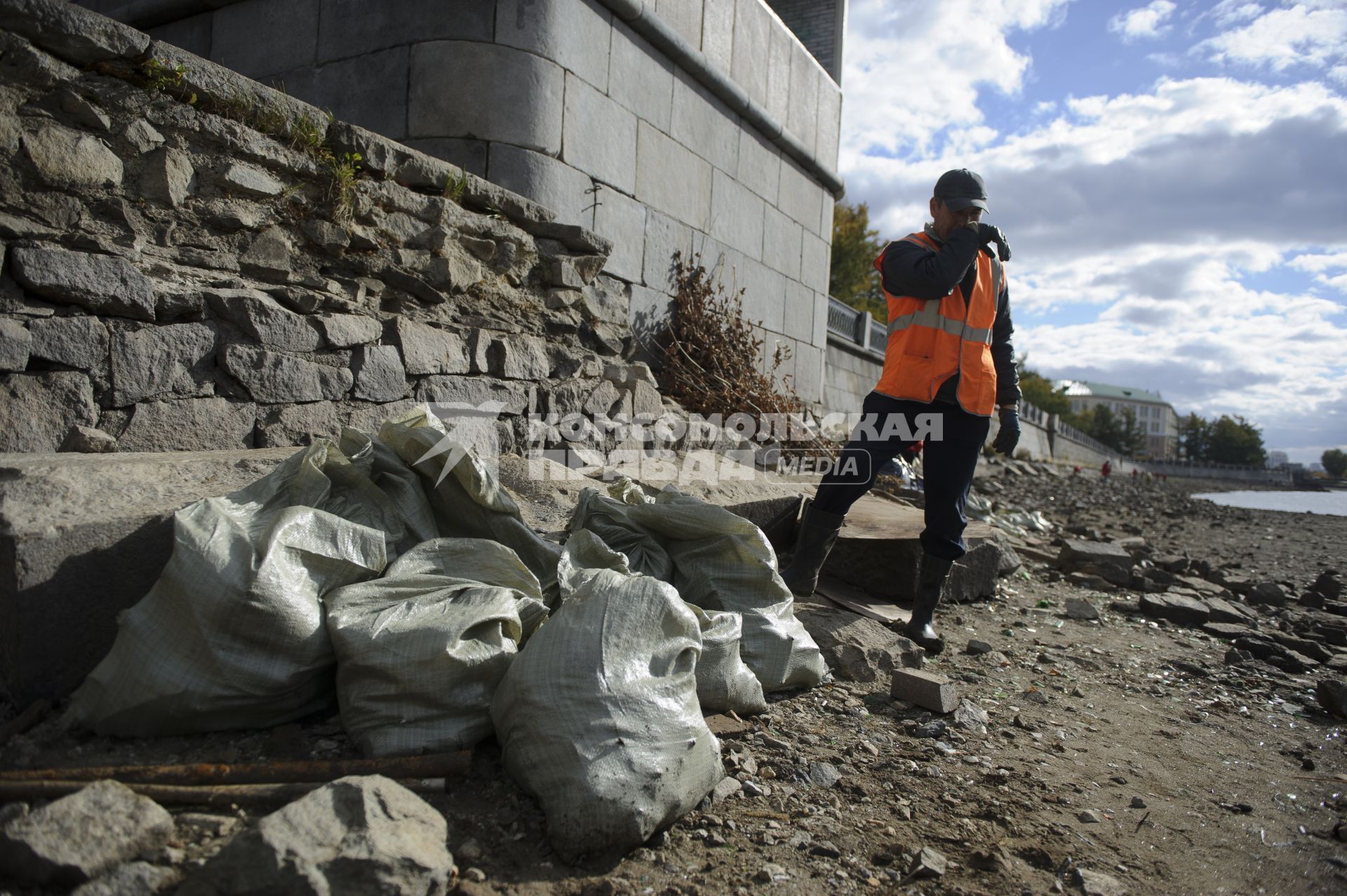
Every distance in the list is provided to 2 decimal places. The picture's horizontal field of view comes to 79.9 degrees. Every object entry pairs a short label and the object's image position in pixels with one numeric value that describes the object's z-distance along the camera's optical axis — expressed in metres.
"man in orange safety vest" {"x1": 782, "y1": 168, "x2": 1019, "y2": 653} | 3.04
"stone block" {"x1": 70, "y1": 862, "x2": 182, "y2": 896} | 1.21
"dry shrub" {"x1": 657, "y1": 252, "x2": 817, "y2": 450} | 5.52
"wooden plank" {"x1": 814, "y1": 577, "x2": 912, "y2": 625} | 3.33
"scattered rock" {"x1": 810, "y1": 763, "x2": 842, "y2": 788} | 1.93
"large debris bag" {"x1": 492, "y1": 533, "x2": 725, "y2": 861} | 1.47
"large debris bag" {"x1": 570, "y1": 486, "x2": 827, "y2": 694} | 2.35
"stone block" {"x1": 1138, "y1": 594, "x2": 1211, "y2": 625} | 4.12
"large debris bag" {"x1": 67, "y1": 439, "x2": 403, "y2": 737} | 1.62
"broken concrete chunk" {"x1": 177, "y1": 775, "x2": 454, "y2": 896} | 1.17
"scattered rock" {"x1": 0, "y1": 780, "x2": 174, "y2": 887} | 1.19
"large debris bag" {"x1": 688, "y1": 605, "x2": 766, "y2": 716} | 2.06
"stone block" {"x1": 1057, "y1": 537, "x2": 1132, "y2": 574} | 5.04
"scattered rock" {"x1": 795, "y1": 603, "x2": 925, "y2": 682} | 2.67
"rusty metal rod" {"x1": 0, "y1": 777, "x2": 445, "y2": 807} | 1.39
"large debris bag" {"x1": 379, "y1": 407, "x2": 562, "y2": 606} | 2.23
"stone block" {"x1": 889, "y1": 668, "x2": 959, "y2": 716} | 2.43
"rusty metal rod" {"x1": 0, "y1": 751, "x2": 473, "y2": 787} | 1.46
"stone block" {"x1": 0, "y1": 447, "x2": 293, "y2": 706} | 1.66
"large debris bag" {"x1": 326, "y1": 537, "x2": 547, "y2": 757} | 1.69
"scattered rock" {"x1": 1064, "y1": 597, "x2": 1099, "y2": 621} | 4.08
